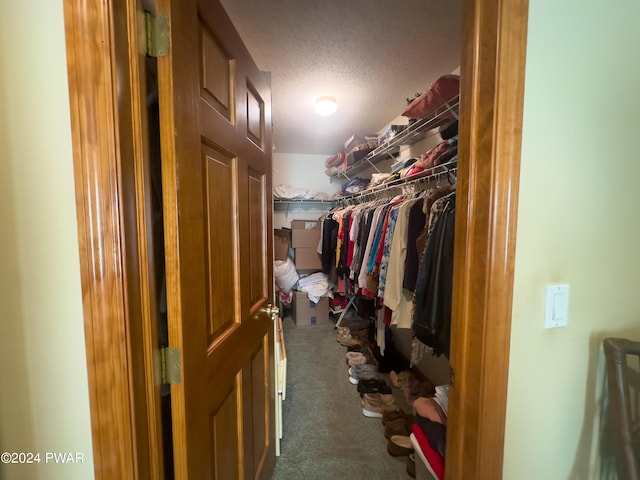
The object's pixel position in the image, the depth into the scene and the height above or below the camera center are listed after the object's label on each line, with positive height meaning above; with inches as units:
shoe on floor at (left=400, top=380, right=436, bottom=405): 74.1 -49.7
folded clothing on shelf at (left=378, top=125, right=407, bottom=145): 81.8 +31.8
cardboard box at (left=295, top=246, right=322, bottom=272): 132.7 -18.0
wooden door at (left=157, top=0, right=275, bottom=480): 22.9 -1.5
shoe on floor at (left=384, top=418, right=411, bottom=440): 61.8 -50.7
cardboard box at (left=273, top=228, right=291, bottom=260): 130.5 -9.3
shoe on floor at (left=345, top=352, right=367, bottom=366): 93.5 -50.5
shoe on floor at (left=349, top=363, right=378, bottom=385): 83.7 -50.4
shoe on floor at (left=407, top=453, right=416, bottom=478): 52.8 -51.1
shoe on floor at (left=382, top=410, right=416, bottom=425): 65.7 -51.0
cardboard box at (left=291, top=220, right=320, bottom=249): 131.5 -4.6
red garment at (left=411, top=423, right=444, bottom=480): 32.6 -31.3
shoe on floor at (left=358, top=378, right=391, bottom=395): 76.9 -50.4
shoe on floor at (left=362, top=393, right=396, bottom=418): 69.2 -51.0
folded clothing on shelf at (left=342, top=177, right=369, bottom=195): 116.1 +18.8
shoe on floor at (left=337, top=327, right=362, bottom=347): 109.2 -50.6
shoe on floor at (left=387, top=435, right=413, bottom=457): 57.2 -51.1
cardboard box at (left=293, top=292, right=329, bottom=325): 129.7 -44.2
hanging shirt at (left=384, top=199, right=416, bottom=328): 56.0 -12.4
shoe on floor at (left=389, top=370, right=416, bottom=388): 80.4 -50.0
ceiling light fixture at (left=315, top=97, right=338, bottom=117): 83.3 +40.4
